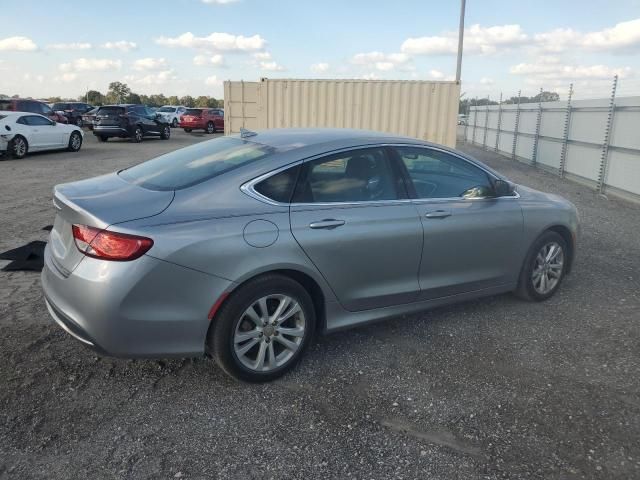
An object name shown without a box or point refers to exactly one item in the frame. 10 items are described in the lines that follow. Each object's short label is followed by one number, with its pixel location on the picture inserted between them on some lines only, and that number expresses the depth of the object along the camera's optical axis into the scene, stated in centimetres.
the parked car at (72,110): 3083
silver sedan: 310
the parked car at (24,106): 1909
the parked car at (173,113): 3925
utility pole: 1933
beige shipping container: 1417
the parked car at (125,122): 2358
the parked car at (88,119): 2786
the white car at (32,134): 1588
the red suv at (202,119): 3256
